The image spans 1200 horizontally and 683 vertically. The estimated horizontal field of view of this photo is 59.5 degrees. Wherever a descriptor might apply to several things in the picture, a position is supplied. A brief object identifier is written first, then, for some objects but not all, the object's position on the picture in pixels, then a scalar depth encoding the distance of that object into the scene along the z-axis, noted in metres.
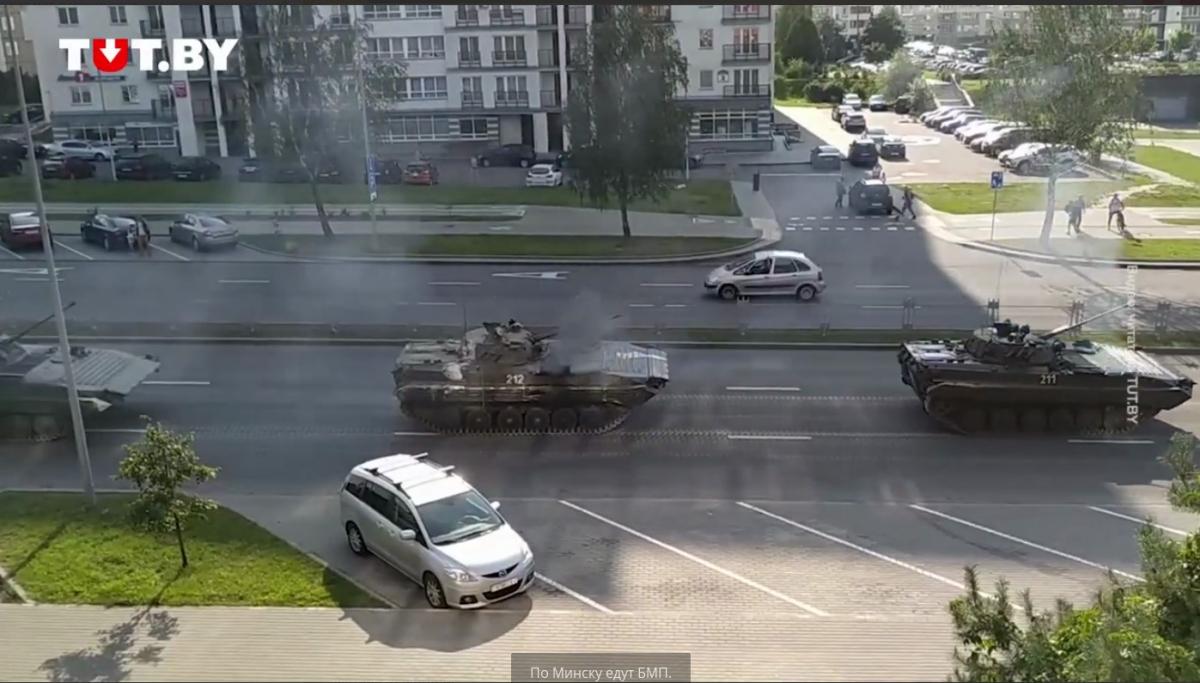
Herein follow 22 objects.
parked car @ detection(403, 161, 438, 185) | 44.84
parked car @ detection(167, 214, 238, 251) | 32.91
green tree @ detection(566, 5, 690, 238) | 30.86
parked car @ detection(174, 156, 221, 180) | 45.22
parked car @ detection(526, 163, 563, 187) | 44.28
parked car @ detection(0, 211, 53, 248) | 32.81
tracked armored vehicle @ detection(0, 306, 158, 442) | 18.05
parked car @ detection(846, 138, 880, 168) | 48.34
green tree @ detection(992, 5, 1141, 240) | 29.08
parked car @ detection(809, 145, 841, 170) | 47.97
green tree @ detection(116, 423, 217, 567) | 12.81
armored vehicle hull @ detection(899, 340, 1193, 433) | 17.72
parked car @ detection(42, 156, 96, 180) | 44.97
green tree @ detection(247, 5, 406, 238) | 31.36
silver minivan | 12.33
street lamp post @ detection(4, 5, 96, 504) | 15.22
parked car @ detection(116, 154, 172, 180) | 45.45
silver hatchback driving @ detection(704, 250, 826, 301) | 26.81
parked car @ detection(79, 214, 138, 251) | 32.62
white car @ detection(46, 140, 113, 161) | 47.16
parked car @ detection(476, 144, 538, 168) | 49.59
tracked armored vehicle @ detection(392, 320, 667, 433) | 18.00
